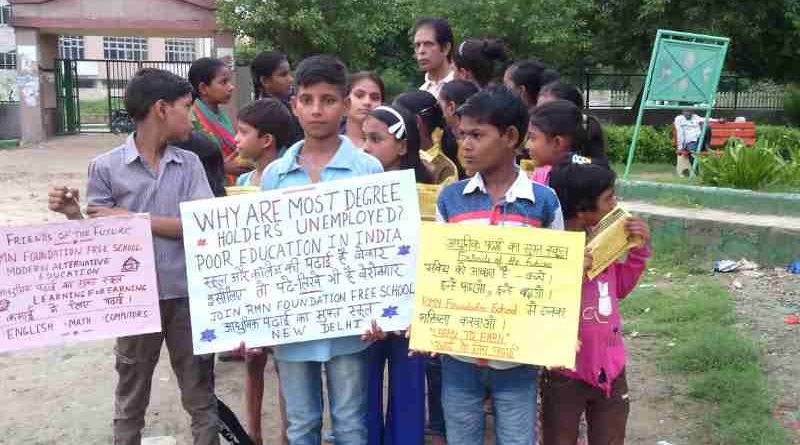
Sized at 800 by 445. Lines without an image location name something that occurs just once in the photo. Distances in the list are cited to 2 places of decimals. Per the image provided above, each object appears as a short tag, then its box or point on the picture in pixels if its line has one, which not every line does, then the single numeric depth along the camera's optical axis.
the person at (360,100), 4.07
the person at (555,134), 3.31
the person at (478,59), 4.88
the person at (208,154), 3.60
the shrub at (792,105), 20.89
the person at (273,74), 4.96
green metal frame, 9.55
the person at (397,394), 3.06
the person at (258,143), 3.61
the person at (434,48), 4.92
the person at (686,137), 13.76
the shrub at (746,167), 7.50
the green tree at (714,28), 18.17
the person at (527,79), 4.63
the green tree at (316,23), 18.05
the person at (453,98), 4.32
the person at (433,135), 3.84
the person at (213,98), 4.46
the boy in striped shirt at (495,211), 2.65
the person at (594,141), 3.45
